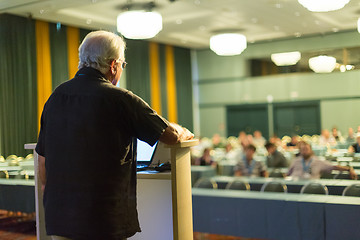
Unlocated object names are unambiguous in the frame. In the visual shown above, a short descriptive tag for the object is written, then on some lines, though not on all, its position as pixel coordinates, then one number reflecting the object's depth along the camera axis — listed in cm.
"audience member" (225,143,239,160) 1057
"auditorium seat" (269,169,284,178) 751
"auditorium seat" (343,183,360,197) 491
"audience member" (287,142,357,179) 614
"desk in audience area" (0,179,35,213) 482
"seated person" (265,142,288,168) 877
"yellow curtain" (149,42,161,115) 993
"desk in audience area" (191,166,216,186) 875
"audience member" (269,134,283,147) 1099
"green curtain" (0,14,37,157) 534
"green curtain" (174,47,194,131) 1141
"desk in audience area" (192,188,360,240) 475
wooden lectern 245
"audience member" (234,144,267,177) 846
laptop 294
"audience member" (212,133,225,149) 1270
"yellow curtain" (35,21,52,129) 567
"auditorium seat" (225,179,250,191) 634
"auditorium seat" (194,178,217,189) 656
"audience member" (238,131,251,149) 1165
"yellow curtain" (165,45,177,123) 1070
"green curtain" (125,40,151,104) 799
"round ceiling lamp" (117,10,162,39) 671
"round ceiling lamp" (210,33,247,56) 920
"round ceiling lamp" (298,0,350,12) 523
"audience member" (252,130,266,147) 1248
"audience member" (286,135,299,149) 963
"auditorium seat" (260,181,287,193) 604
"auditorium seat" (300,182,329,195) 560
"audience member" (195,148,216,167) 958
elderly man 197
